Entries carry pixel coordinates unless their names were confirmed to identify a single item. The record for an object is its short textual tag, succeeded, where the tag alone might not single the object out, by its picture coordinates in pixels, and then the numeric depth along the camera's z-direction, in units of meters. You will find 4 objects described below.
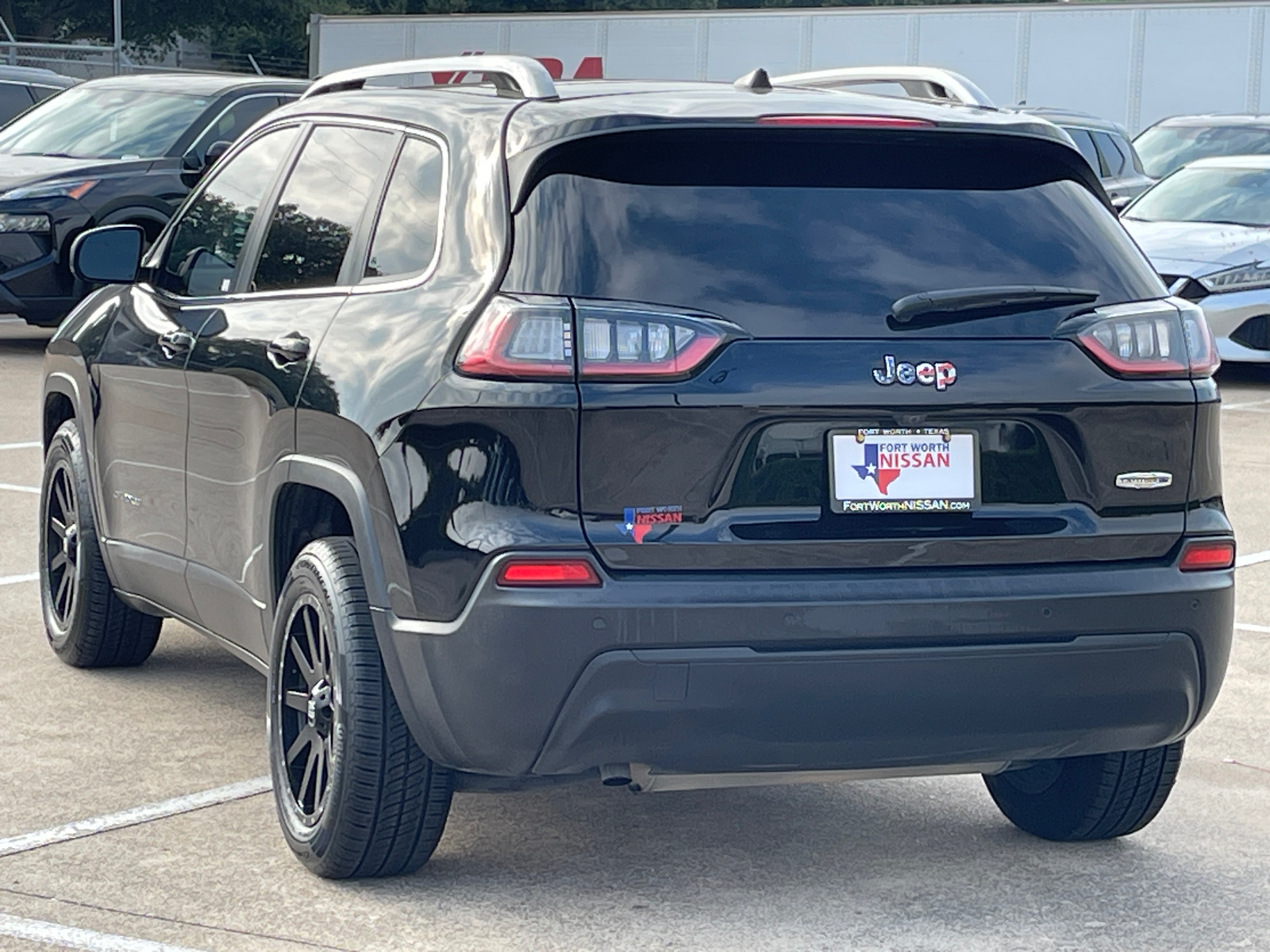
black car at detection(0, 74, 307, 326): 14.52
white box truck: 28.20
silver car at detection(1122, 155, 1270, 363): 15.23
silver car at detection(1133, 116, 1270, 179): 20.92
